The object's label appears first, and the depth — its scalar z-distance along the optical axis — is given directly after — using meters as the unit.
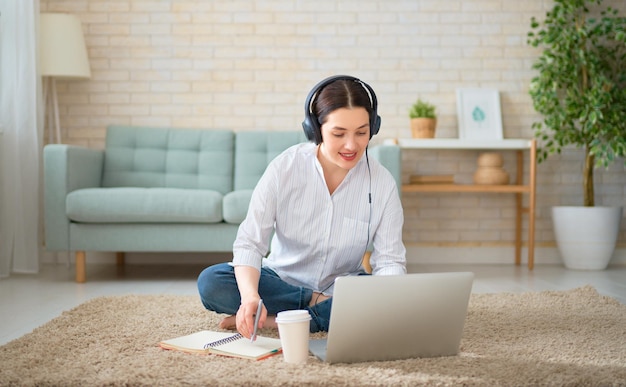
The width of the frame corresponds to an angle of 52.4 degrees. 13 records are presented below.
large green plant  3.79
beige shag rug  1.42
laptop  1.42
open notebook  1.59
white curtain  3.51
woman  1.69
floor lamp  3.74
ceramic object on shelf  3.89
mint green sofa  3.21
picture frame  4.10
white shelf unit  3.80
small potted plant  3.88
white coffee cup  1.46
